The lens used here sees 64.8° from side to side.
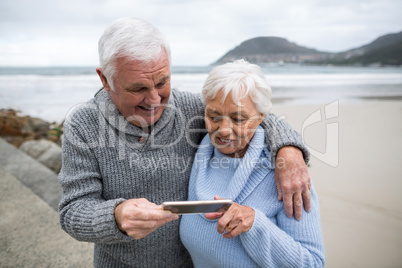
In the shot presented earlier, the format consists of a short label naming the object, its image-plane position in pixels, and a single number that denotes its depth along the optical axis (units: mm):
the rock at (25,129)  7484
